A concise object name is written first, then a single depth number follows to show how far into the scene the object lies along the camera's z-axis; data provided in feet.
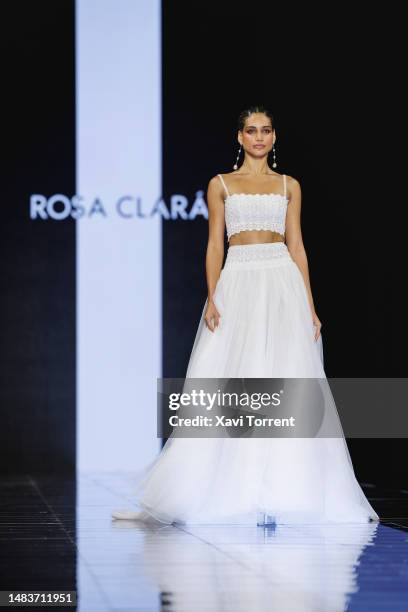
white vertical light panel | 49.01
